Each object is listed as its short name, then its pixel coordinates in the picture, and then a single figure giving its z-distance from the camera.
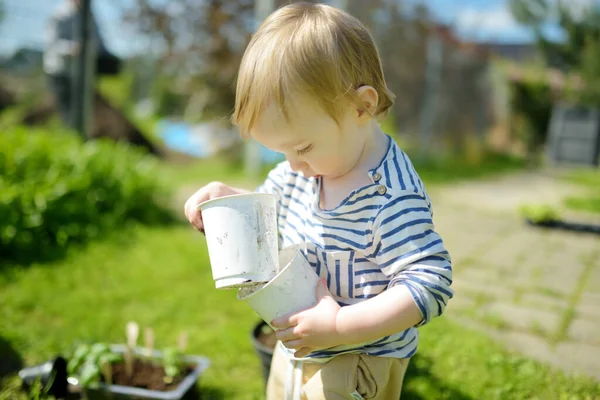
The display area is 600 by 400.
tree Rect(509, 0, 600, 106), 8.48
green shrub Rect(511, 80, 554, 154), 13.12
